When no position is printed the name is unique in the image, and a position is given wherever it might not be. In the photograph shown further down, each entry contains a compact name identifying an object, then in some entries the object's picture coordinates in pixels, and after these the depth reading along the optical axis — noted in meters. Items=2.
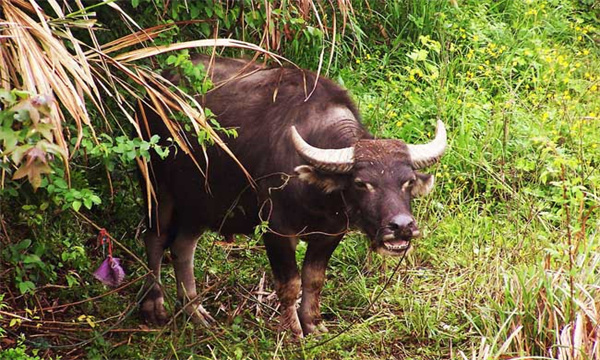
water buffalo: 11.05
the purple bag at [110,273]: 10.97
